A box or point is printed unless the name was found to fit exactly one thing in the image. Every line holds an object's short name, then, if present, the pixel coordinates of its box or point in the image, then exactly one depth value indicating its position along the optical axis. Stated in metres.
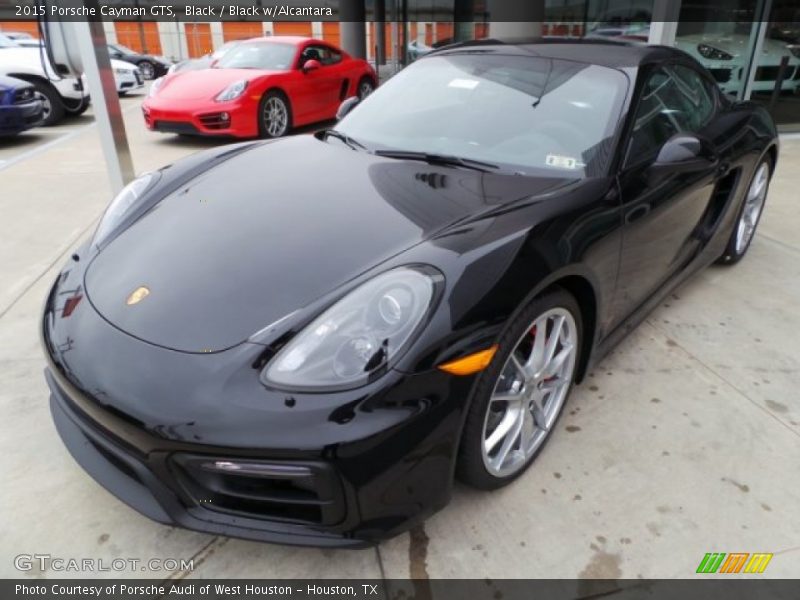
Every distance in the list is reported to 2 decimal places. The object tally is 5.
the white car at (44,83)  7.89
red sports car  6.70
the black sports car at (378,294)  1.36
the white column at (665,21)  6.36
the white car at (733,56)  7.68
